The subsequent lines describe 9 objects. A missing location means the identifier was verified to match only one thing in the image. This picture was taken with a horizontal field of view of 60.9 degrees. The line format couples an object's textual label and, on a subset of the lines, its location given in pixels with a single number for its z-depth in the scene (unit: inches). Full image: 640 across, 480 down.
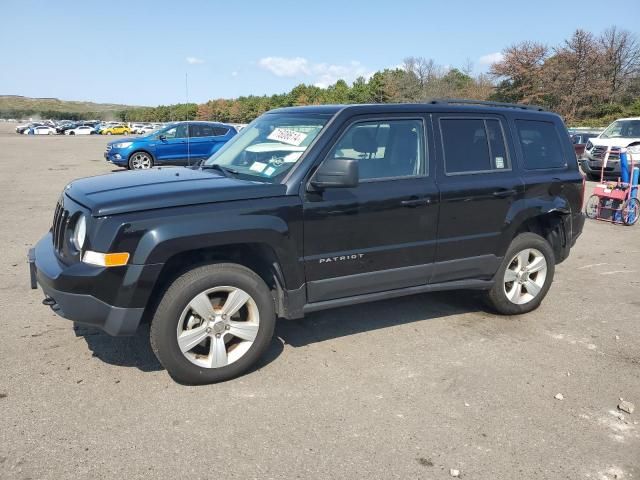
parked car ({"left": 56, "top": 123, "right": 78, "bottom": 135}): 2581.2
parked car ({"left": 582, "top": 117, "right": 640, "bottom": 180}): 635.5
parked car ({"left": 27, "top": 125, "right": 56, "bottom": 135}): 2491.6
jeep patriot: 135.1
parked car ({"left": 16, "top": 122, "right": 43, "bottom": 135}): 2480.3
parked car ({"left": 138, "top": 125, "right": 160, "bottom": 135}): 2847.4
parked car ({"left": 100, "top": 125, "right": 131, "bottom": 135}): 2682.1
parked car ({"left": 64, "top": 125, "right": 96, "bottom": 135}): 2612.2
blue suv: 664.4
